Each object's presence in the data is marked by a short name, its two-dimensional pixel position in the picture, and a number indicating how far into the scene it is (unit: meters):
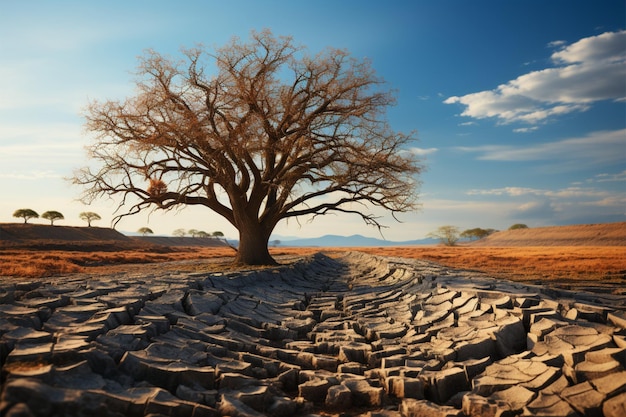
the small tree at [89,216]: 71.19
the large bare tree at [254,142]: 15.80
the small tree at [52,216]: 61.53
